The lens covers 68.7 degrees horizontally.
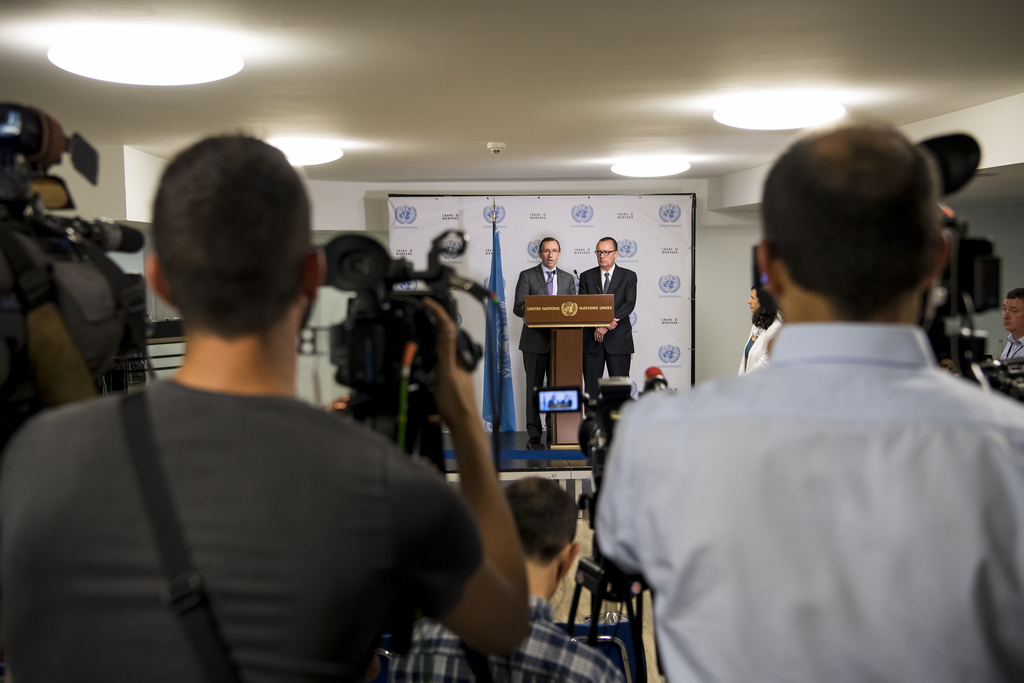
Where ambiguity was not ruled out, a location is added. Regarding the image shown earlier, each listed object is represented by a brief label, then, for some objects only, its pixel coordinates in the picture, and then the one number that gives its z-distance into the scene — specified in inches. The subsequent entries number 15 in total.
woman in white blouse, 162.9
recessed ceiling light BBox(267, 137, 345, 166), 217.6
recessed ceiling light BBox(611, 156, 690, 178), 265.7
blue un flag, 282.9
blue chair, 75.7
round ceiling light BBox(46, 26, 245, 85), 120.3
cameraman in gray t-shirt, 27.0
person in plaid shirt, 49.4
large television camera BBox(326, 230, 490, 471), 40.9
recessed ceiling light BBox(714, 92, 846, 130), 170.6
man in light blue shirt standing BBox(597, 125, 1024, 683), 29.0
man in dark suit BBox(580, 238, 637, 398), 261.1
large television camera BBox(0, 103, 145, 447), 39.9
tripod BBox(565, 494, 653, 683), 57.4
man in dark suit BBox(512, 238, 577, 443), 251.1
